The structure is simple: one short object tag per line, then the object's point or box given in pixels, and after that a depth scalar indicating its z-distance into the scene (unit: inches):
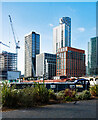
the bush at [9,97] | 319.0
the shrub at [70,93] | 421.1
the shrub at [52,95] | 397.7
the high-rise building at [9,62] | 5580.7
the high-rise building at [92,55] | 4934.5
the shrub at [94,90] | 490.9
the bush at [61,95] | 409.7
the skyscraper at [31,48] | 7111.7
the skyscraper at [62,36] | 7308.1
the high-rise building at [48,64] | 5290.4
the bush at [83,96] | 423.2
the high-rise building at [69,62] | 4998.3
